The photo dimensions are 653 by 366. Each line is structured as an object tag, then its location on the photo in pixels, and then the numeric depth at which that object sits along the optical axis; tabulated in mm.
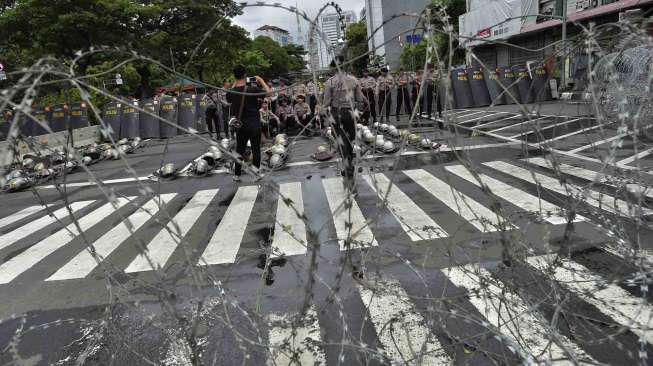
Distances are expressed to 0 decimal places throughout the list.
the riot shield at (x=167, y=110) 18156
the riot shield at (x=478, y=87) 18812
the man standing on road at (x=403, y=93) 15636
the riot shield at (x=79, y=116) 17375
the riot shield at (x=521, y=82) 17719
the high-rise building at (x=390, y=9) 65062
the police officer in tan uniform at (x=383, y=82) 13258
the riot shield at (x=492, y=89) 18578
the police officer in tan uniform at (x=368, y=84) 13609
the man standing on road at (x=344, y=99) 6197
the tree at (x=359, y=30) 80250
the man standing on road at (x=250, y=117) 7234
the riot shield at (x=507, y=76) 17625
